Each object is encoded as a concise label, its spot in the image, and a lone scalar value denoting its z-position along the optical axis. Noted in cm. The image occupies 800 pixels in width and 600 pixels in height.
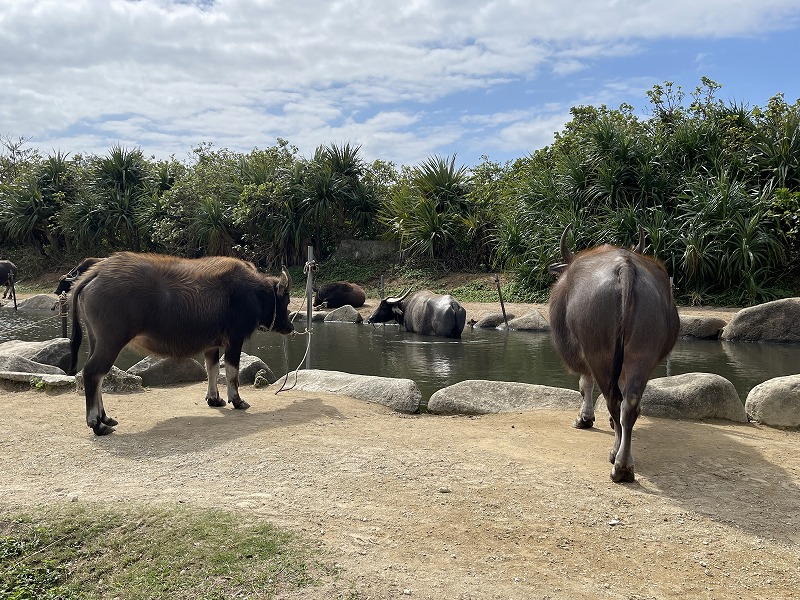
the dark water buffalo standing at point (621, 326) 454
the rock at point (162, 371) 852
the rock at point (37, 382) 753
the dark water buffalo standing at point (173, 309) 617
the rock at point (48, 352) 938
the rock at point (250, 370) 852
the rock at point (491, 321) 1636
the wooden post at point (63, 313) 1104
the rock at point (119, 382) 771
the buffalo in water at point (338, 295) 2033
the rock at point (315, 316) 1823
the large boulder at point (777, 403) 630
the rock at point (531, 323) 1544
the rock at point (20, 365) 823
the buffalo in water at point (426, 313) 1469
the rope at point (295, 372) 787
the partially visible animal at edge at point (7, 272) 2149
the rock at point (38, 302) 2077
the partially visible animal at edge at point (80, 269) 1269
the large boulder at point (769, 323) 1325
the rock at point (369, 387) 728
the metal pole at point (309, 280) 908
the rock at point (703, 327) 1408
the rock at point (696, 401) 644
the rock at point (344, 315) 1830
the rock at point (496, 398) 711
